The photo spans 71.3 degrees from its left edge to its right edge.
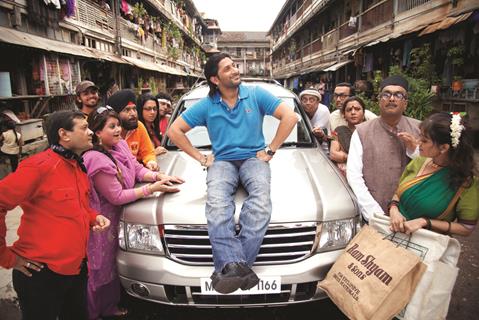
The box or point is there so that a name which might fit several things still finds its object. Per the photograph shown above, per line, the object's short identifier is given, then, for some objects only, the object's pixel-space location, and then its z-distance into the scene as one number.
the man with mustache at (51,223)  1.75
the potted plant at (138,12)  18.84
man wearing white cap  4.51
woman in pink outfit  2.30
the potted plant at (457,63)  8.28
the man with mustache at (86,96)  3.51
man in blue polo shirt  2.40
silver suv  2.18
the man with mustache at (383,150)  2.51
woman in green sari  1.95
